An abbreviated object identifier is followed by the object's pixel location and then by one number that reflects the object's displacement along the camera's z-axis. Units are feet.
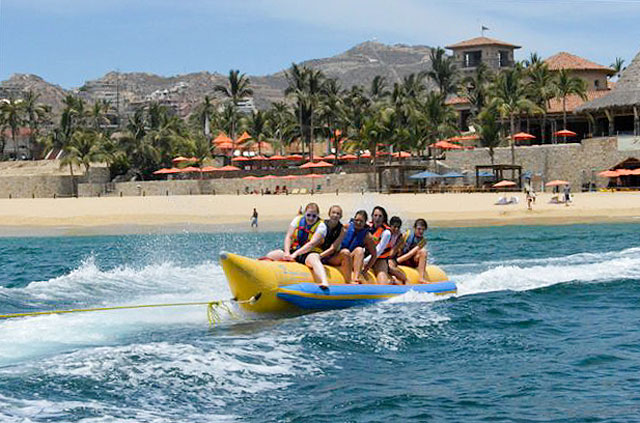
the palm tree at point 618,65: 322.14
